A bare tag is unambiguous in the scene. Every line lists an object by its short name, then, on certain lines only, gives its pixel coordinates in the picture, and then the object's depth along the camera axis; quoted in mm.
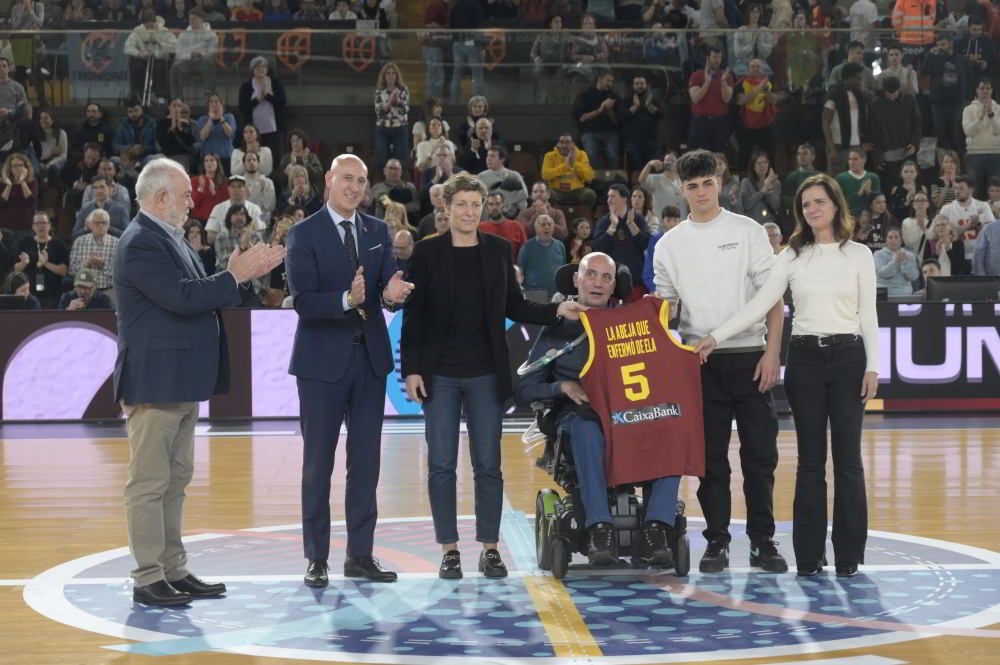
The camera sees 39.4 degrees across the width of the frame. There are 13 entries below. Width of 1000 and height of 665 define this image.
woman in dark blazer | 6543
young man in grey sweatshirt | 6652
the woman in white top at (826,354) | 6434
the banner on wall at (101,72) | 17109
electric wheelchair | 6379
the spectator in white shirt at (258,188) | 15609
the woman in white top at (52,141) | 16797
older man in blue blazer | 5922
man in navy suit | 6398
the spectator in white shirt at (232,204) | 14688
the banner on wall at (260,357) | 12688
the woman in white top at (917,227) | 15297
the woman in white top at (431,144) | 16172
